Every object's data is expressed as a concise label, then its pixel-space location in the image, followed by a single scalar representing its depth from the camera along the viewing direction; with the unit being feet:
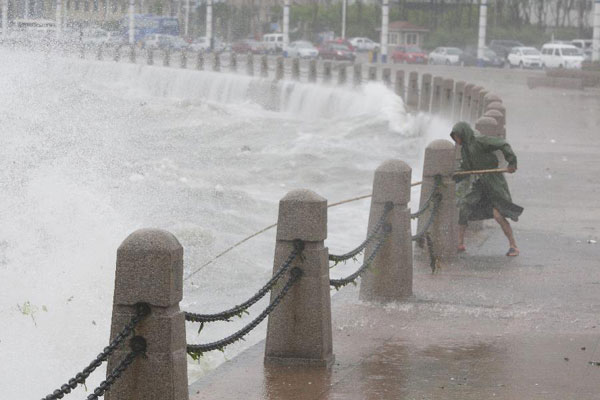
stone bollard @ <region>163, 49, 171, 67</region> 209.97
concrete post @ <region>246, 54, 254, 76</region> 183.12
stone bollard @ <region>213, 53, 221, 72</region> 195.62
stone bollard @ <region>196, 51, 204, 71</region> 197.57
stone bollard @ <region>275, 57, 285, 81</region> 169.73
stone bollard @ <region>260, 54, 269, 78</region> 176.86
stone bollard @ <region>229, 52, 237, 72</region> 192.54
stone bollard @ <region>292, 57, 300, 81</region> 166.71
